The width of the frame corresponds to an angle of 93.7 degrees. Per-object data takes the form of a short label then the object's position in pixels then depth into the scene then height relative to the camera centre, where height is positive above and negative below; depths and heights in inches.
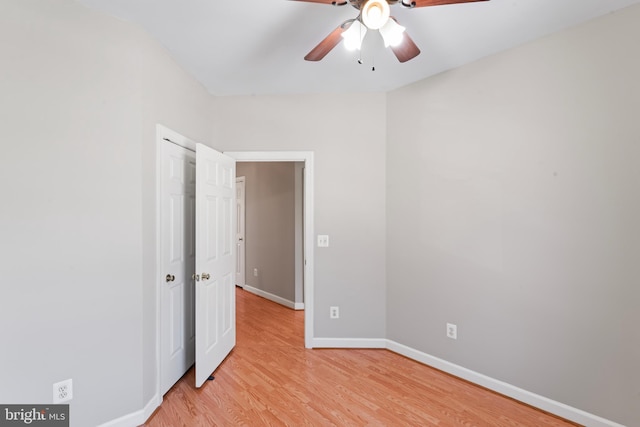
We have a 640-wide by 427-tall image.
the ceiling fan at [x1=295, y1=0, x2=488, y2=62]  50.8 +36.3
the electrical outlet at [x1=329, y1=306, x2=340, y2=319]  117.5 -38.1
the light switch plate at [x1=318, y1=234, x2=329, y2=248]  117.5 -10.2
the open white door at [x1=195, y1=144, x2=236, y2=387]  90.9 -15.0
